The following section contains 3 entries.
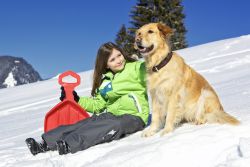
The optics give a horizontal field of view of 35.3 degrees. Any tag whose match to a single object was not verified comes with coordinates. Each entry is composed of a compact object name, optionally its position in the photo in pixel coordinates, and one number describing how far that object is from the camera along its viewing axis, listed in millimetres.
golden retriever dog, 4238
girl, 4391
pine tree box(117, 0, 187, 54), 28297
